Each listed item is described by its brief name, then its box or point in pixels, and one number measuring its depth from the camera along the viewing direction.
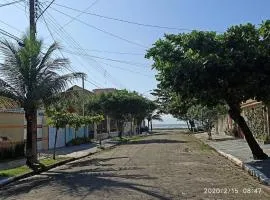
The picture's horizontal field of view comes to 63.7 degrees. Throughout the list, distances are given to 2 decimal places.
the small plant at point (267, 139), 14.61
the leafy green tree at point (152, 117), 50.22
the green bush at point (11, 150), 12.27
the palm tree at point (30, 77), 10.02
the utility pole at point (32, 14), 11.11
